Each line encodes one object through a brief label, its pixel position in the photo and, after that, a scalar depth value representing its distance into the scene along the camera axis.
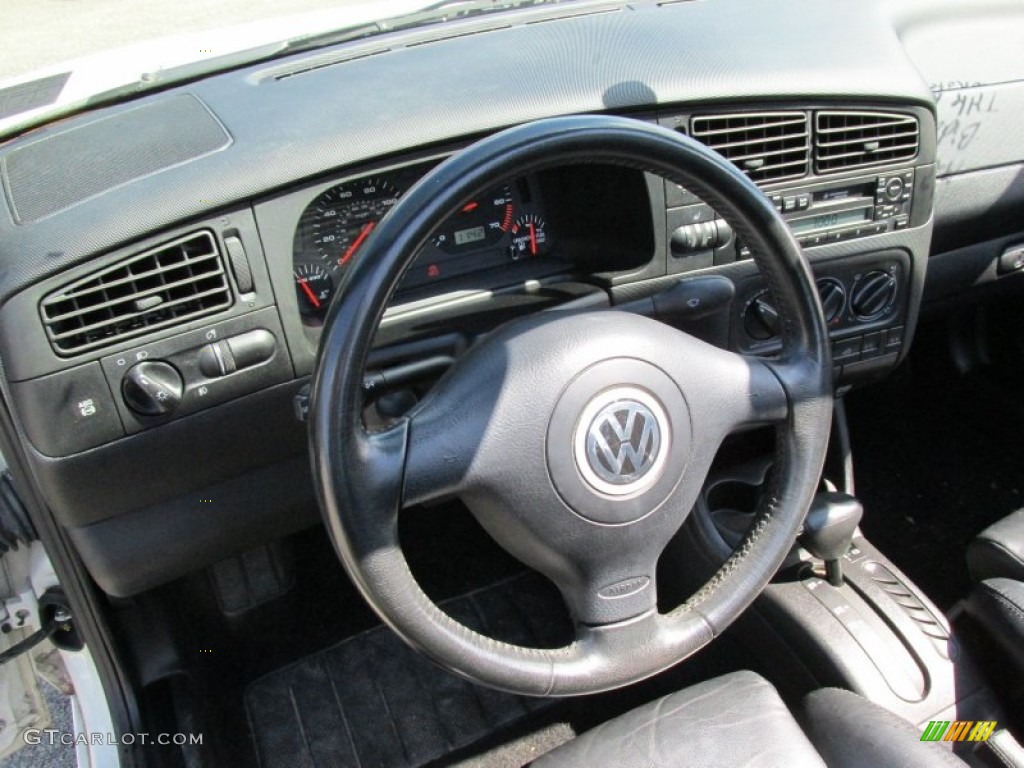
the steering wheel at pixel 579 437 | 1.05
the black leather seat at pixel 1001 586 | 1.59
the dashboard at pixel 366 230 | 1.41
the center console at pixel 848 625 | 1.66
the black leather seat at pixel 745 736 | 1.37
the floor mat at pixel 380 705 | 2.13
